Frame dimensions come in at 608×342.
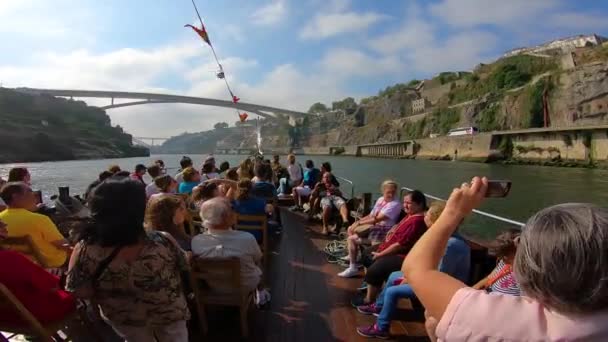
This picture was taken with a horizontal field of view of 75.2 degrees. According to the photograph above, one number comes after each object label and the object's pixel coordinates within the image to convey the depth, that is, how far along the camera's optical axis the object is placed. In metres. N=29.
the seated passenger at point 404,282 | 2.78
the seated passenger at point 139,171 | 6.82
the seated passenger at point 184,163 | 6.67
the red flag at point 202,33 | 8.76
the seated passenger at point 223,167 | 7.62
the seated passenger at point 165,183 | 4.18
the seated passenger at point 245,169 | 6.26
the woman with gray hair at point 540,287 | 0.83
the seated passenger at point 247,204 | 4.15
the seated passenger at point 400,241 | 3.30
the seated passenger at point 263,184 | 5.57
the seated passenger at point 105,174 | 5.45
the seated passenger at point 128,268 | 1.62
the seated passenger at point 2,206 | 3.80
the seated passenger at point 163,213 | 2.60
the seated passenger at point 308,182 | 7.92
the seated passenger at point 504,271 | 2.19
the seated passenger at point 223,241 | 2.79
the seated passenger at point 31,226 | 2.68
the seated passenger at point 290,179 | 8.48
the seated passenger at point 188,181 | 5.31
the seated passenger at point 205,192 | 3.85
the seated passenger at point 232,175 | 5.90
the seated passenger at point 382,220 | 4.25
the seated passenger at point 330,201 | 6.15
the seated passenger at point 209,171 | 6.49
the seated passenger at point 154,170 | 5.85
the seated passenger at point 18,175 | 4.22
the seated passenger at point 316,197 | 6.93
